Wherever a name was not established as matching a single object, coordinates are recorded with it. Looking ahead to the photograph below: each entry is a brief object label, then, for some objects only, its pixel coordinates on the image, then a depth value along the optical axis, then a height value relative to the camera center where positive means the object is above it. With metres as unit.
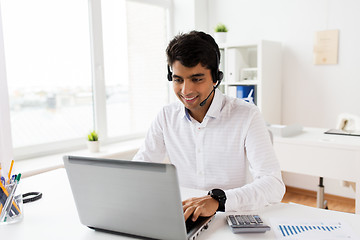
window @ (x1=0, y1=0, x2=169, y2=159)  2.47 +0.07
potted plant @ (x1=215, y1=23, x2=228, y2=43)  3.31 +0.39
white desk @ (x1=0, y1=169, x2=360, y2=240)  1.02 -0.47
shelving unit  3.13 -0.01
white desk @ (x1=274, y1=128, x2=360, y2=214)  2.20 -0.56
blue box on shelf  3.24 -0.16
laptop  0.85 -0.32
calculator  1.00 -0.44
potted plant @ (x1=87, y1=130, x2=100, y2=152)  2.67 -0.50
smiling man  1.31 -0.25
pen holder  1.15 -0.42
